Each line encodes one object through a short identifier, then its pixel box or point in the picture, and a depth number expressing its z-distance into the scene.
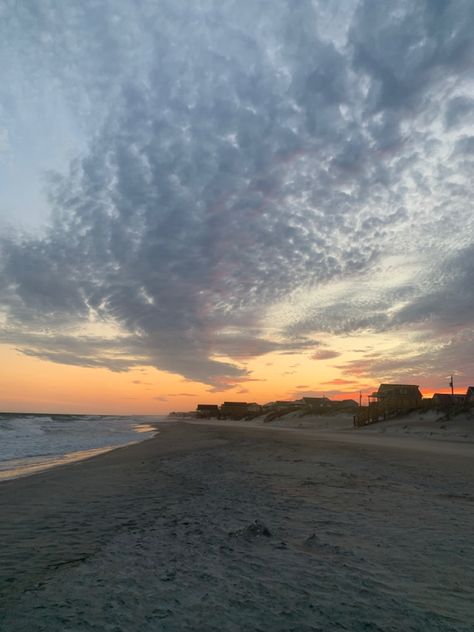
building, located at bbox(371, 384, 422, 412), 70.50
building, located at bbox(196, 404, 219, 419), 145.81
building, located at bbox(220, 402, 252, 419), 125.81
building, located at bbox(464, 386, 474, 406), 62.36
